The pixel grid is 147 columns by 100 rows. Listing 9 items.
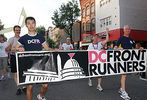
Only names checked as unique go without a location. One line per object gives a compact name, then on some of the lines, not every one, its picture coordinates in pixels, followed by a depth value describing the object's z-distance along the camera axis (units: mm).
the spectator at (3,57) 5130
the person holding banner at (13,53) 2995
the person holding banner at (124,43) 3006
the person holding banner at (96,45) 3770
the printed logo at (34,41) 2306
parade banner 2340
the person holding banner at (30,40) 2292
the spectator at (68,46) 6058
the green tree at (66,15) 22807
